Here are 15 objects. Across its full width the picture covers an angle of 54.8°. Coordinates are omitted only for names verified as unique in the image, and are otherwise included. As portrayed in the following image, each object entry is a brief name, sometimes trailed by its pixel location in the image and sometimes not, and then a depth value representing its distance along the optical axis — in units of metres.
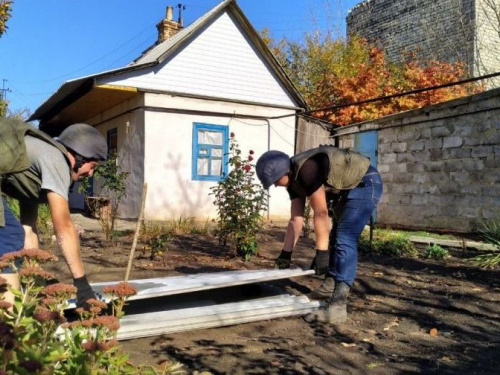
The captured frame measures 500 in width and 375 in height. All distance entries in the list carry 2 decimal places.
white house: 10.96
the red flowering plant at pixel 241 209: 6.19
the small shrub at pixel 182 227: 8.92
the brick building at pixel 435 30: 18.33
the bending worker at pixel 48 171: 2.47
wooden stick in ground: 3.65
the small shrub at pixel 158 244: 6.07
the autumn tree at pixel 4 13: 7.95
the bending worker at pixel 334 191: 3.73
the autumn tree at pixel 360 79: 15.80
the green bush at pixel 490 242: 6.11
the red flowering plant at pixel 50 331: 1.51
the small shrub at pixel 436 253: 6.89
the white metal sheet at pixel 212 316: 3.28
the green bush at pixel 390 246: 7.14
